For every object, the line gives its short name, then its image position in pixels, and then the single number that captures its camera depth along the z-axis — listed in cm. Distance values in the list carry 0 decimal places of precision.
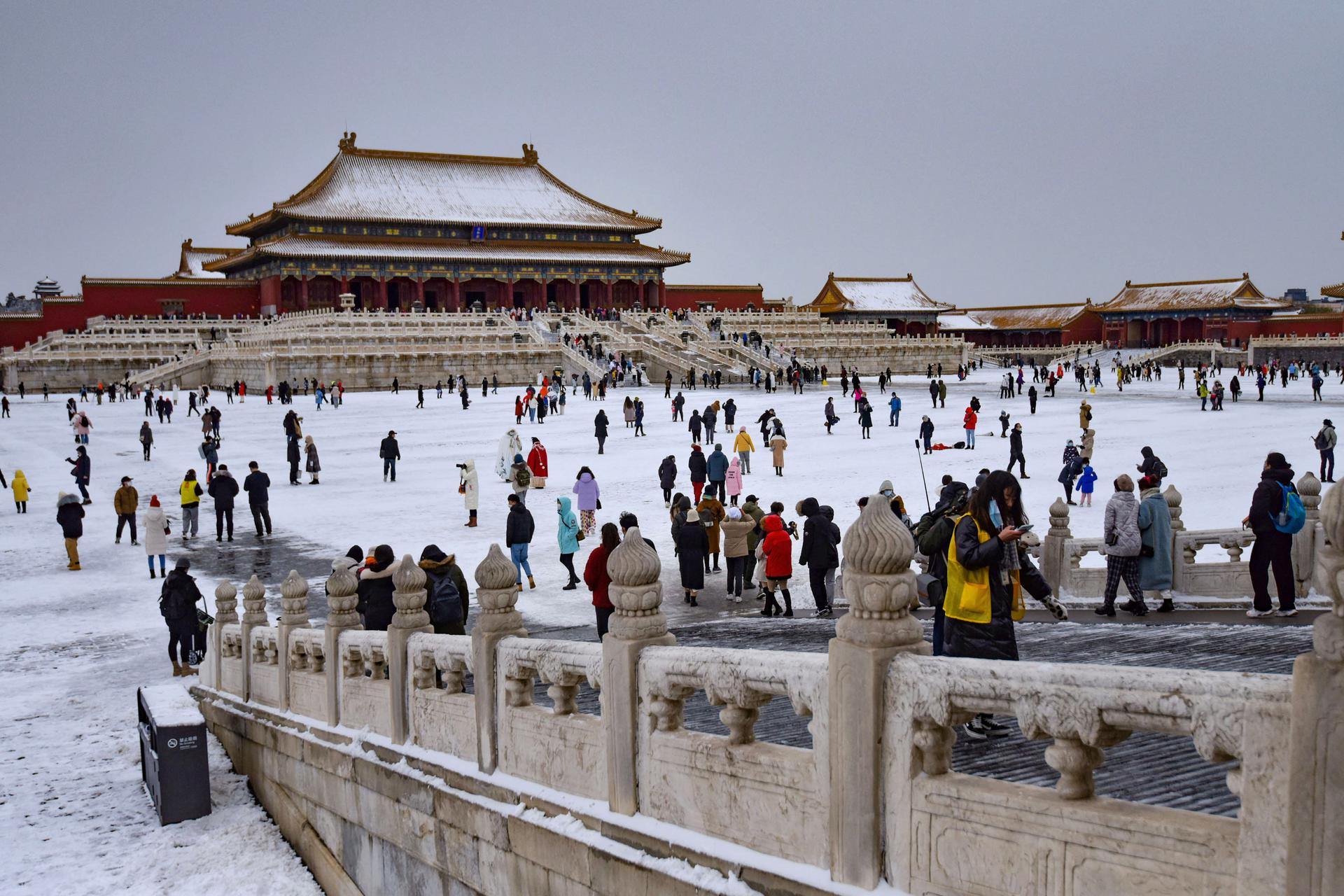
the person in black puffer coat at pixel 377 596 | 853
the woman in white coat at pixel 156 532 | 1611
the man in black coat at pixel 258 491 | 1859
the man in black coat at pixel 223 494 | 1872
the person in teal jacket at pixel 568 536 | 1440
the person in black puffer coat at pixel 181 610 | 1195
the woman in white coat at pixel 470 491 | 1884
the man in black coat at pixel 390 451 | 2373
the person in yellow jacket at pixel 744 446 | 2308
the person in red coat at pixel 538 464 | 2183
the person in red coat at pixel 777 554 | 1217
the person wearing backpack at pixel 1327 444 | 1952
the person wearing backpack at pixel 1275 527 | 911
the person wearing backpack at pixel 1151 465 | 1664
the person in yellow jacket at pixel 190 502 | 1897
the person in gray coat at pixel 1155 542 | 1015
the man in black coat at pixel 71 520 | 1650
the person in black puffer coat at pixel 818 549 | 1165
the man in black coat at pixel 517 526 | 1377
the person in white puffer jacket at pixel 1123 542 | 1004
